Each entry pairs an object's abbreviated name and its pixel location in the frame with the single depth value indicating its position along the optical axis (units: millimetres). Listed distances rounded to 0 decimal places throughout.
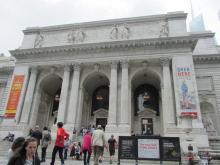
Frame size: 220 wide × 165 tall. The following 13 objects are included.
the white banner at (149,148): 11000
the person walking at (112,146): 13054
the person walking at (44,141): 11388
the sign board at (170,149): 10953
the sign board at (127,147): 11188
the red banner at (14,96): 25781
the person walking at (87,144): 10320
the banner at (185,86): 21578
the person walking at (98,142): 9961
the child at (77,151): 14898
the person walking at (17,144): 3442
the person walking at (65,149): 13944
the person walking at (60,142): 9316
